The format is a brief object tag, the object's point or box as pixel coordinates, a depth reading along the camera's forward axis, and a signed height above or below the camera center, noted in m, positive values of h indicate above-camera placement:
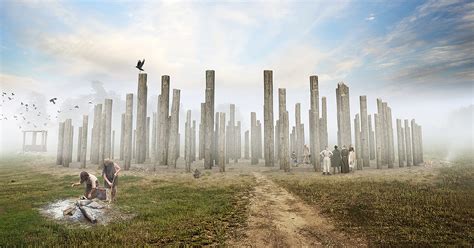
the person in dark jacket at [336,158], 16.31 -0.67
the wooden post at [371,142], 25.22 +0.49
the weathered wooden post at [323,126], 17.77 +1.40
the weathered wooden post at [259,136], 25.64 +1.06
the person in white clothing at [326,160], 15.77 -0.73
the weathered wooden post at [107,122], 19.25 +1.84
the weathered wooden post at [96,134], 19.91 +0.97
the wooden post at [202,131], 17.40 +1.08
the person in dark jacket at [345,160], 16.33 -0.76
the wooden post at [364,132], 18.72 +1.04
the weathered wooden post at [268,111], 17.16 +2.23
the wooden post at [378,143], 18.09 +0.28
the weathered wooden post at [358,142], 18.25 +0.40
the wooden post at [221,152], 16.02 -0.28
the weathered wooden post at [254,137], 22.44 +0.90
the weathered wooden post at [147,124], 26.46 +2.23
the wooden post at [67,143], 20.59 +0.33
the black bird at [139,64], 14.15 +4.30
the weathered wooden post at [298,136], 22.42 +0.93
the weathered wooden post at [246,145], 29.74 +0.25
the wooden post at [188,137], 16.30 +0.84
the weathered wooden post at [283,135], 16.38 +0.73
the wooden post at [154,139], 17.13 +0.68
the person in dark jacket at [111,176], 9.13 -0.98
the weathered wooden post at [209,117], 16.21 +1.79
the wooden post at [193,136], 26.05 +1.02
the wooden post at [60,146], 21.59 +0.11
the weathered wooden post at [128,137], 16.52 +0.62
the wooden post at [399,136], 23.06 +0.97
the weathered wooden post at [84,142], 19.02 +0.38
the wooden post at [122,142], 25.30 +0.45
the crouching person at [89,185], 8.57 -1.19
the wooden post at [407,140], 23.02 +0.58
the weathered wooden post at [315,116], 16.38 +1.87
